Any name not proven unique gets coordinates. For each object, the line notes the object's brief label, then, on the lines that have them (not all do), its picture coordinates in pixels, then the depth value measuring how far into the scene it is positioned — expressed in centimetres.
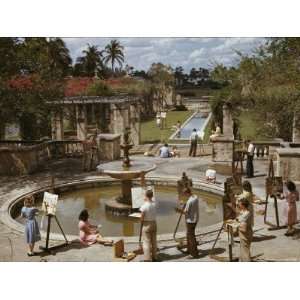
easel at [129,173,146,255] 972
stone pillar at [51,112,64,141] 2668
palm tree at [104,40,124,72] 4994
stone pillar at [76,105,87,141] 3070
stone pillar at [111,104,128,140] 2886
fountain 1295
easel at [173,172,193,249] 1154
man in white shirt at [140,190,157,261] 923
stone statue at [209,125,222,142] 1995
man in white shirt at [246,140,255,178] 1638
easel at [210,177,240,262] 915
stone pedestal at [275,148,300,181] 1544
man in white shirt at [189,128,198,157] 2148
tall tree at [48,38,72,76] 3481
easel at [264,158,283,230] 1133
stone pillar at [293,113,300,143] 1937
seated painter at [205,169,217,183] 1577
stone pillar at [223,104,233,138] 2308
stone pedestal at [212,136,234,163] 1964
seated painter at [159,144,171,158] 2058
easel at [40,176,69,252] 996
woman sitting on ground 1021
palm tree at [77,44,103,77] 4631
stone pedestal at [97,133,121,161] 2030
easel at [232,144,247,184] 1652
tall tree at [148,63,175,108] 5553
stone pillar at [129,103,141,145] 2984
